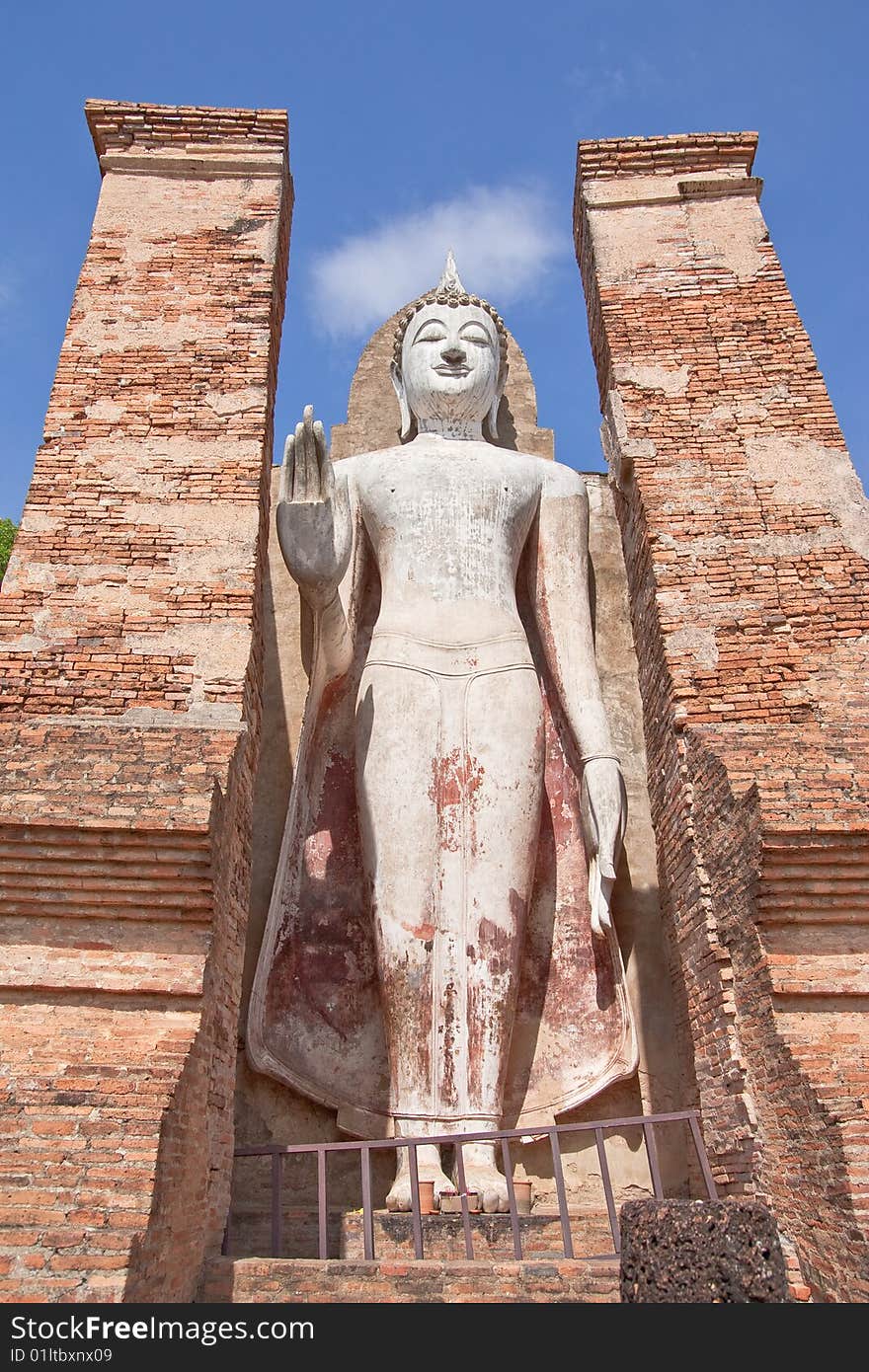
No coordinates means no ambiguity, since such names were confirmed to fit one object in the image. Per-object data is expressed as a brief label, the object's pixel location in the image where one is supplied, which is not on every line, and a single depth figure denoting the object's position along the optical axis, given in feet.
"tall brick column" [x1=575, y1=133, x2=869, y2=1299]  14.92
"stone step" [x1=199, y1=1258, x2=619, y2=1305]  13.11
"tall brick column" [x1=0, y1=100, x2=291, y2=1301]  12.84
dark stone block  9.80
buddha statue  17.37
